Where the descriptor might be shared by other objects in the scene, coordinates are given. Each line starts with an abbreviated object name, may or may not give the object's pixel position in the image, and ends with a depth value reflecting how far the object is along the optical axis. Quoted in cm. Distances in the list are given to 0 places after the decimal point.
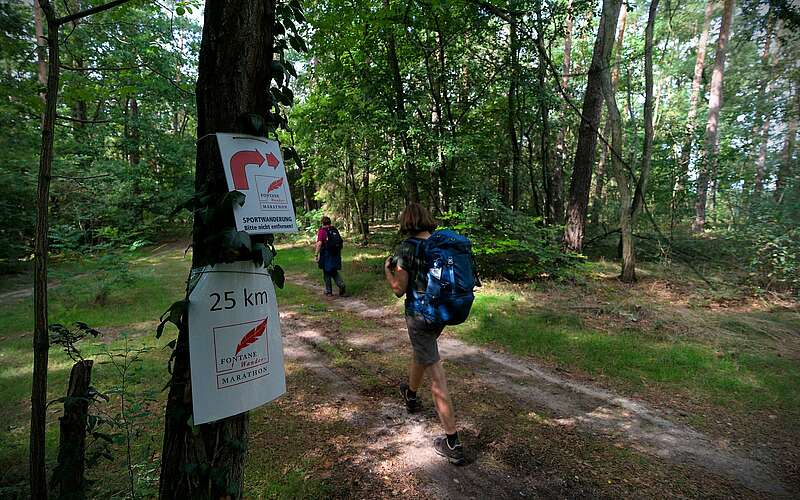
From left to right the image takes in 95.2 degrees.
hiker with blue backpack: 303
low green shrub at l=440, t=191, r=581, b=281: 825
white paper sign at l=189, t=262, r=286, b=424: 149
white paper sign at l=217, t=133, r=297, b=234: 156
